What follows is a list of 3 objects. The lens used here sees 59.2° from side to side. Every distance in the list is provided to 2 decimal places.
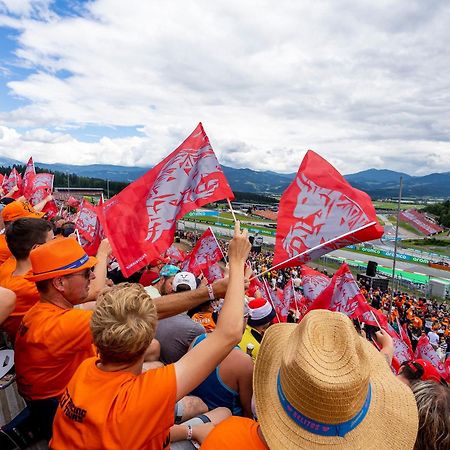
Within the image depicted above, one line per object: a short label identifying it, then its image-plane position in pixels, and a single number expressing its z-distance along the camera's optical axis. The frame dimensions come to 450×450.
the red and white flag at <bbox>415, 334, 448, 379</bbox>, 6.79
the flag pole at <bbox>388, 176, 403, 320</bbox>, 15.30
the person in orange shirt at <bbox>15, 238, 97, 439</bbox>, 2.53
